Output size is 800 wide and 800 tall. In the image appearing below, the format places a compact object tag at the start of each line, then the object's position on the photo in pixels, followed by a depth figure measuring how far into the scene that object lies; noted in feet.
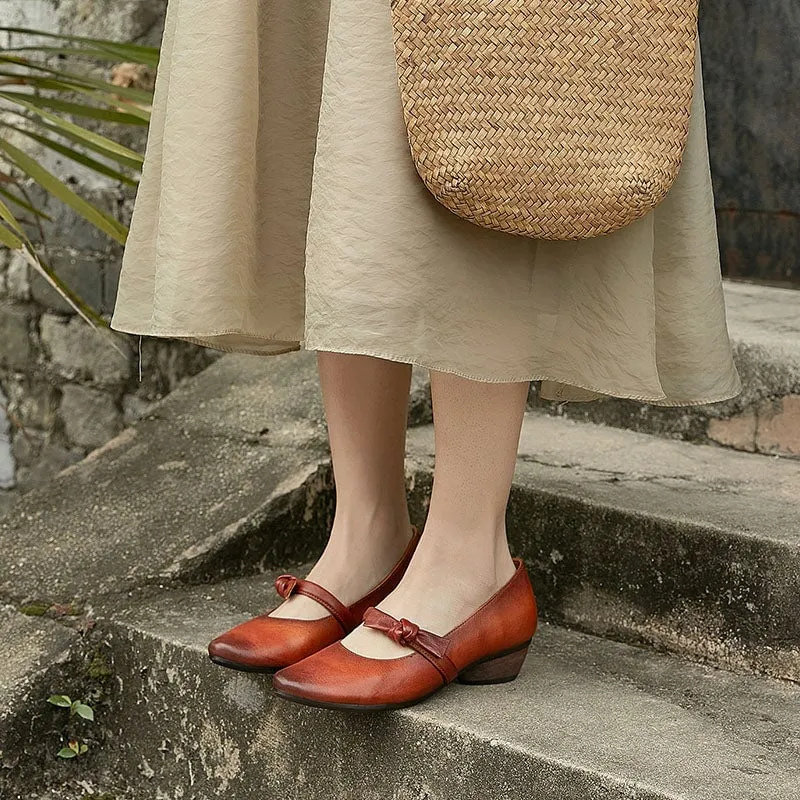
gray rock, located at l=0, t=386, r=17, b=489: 10.36
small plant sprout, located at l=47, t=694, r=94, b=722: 4.66
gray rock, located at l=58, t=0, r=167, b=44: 8.82
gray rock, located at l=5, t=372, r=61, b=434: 10.02
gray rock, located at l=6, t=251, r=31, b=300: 10.00
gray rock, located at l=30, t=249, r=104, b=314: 9.44
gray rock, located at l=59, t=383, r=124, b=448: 9.66
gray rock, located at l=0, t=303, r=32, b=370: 10.12
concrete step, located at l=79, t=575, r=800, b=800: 3.56
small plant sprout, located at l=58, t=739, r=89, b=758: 4.68
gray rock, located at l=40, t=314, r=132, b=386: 9.52
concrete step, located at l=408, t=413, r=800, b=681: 4.37
